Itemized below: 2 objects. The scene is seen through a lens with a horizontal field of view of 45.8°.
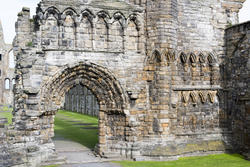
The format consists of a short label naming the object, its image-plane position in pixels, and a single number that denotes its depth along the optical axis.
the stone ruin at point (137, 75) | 10.14
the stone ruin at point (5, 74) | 47.38
